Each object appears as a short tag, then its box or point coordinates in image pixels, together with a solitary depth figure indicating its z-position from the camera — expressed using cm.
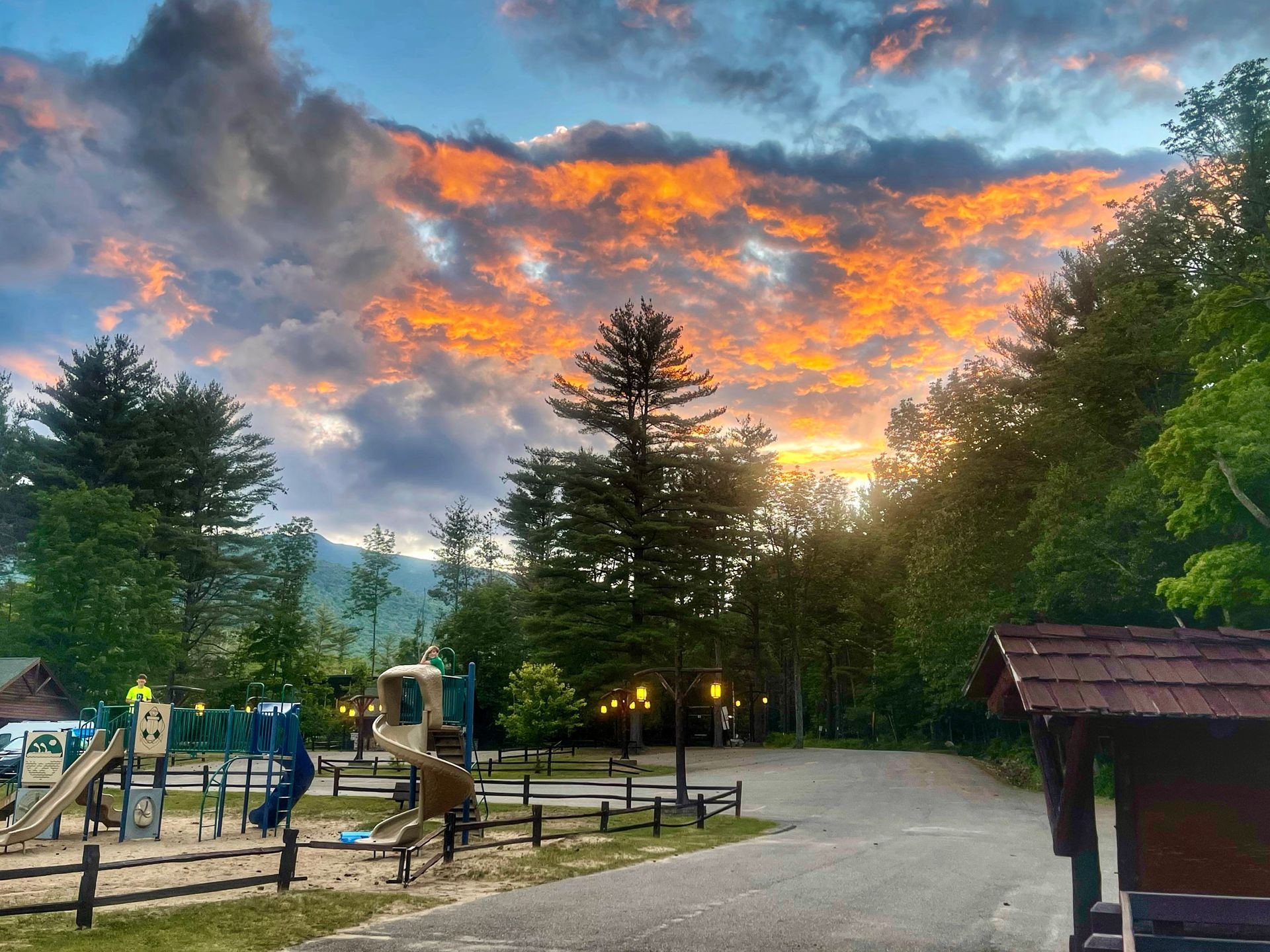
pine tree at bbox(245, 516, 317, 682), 5541
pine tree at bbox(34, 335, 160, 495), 5778
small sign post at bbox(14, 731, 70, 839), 1833
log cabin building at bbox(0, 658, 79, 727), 3781
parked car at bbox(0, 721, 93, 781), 2666
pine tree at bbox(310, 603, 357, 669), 10150
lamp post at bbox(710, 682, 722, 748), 2389
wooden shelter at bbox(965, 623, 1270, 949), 723
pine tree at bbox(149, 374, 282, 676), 6175
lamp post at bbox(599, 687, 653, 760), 4706
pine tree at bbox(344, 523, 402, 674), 11612
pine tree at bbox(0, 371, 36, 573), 5581
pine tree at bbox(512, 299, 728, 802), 5197
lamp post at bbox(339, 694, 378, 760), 4512
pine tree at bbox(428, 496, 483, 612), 10588
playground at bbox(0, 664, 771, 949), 1158
